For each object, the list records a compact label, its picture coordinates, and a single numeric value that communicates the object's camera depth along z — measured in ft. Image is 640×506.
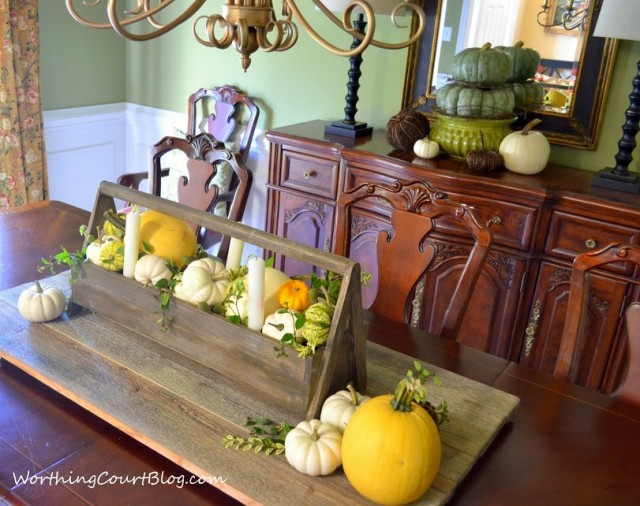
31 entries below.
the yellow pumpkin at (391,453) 2.79
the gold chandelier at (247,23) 2.93
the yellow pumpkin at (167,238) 4.07
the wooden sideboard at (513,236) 6.88
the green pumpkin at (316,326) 3.36
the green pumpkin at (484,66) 7.25
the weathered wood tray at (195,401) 3.02
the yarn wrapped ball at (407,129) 7.88
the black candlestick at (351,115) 8.60
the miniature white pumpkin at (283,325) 3.41
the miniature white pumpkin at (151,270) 3.91
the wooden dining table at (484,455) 3.01
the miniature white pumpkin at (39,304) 4.16
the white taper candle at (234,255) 4.05
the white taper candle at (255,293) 3.40
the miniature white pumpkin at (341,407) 3.21
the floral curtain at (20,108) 9.53
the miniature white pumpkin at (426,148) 7.73
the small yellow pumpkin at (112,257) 4.11
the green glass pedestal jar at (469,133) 7.55
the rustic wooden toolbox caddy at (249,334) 3.35
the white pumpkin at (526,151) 7.29
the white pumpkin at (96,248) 4.17
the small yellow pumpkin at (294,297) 3.53
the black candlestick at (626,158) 6.87
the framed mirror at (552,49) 7.57
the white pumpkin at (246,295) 3.58
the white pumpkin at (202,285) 3.69
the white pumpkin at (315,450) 3.03
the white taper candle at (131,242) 3.89
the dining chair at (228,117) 10.36
